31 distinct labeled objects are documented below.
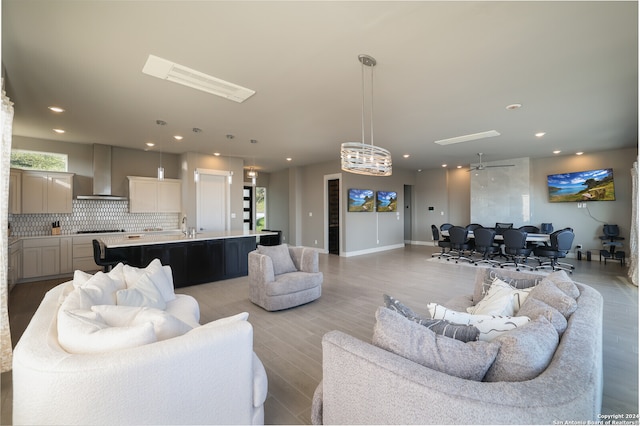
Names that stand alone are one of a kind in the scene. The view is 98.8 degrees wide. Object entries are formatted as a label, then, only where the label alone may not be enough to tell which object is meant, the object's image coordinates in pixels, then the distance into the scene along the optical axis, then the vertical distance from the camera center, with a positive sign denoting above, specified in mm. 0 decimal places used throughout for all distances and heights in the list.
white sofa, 1121 -749
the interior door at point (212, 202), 7137 +308
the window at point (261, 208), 11125 +247
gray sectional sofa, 875 -629
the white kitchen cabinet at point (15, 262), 4324 -835
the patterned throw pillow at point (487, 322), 1454 -598
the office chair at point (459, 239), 7109 -657
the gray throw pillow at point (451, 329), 1317 -566
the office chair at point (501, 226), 8012 -366
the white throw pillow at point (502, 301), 1950 -660
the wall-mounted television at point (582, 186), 7016 +750
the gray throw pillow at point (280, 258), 4075 -671
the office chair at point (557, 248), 5789 -750
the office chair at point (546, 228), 7746 -398
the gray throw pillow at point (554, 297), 1602 -533
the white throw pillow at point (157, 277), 2529 -612
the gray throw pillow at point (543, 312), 1420 -560
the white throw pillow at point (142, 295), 2160 -678
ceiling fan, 7305 +1462
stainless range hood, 6113 +925
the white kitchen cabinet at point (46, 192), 5254 +443
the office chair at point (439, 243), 7816 -831
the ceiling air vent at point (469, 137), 5305 +1569
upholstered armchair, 3652 -889
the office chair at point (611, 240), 6700 -647
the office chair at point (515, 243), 6141 -668
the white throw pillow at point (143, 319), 1480 -595
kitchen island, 4496 -695
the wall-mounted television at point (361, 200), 8297 +430
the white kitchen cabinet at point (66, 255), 5520 -830
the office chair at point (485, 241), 6586 -669
